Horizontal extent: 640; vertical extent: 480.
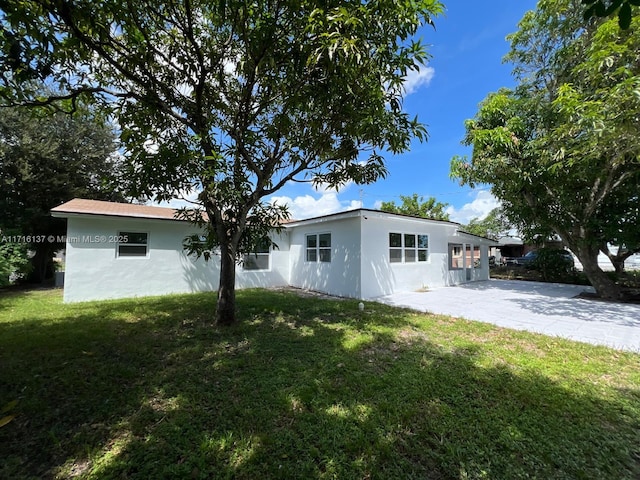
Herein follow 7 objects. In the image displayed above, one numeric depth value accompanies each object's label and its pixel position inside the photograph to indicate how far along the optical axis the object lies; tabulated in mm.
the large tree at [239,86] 3588
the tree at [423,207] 25156
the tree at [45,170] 11016
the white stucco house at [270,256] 8672
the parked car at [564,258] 13742
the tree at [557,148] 6211
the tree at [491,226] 20684
